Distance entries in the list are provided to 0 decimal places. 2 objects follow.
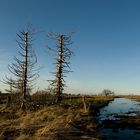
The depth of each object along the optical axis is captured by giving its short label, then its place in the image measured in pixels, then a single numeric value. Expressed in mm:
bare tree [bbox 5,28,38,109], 18559
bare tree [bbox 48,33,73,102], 22342
